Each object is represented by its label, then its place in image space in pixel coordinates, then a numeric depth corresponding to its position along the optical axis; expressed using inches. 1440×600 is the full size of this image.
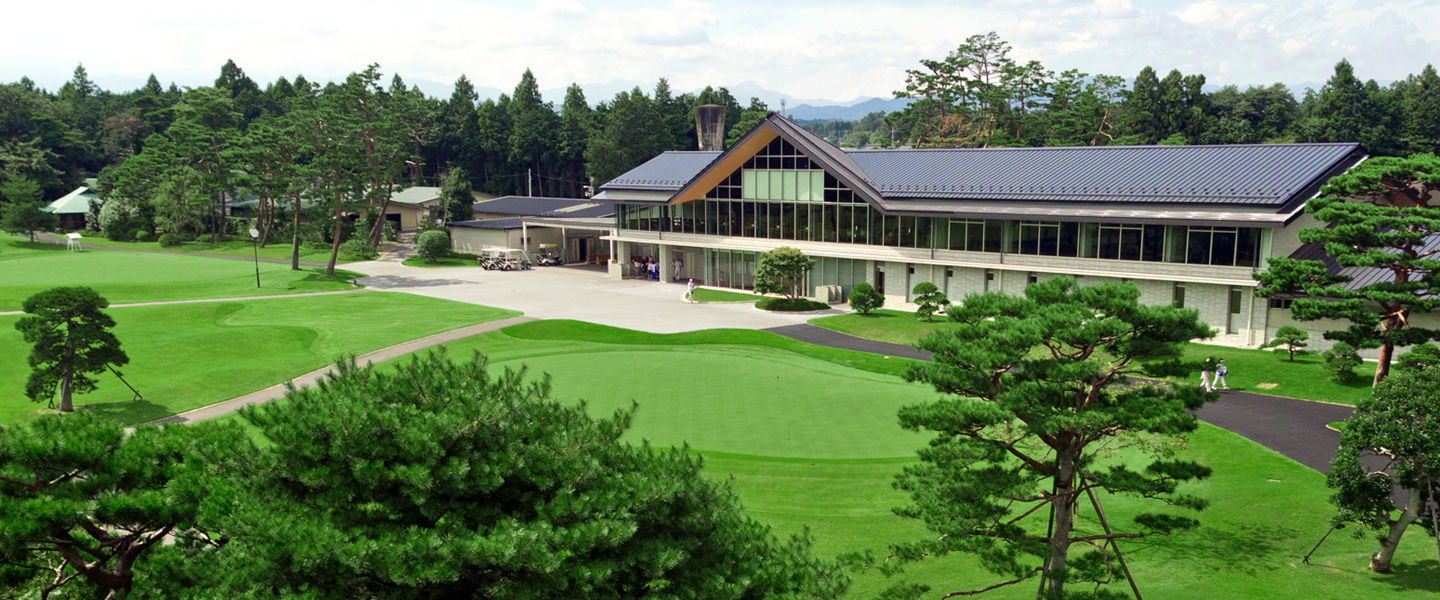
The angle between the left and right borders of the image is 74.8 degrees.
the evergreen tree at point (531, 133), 3791.8
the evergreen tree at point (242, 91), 4192.9
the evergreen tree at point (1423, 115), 2765.7
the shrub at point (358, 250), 2549.2
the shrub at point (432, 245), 2455.0
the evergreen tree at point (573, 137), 3767.2
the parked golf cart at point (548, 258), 2465.1
